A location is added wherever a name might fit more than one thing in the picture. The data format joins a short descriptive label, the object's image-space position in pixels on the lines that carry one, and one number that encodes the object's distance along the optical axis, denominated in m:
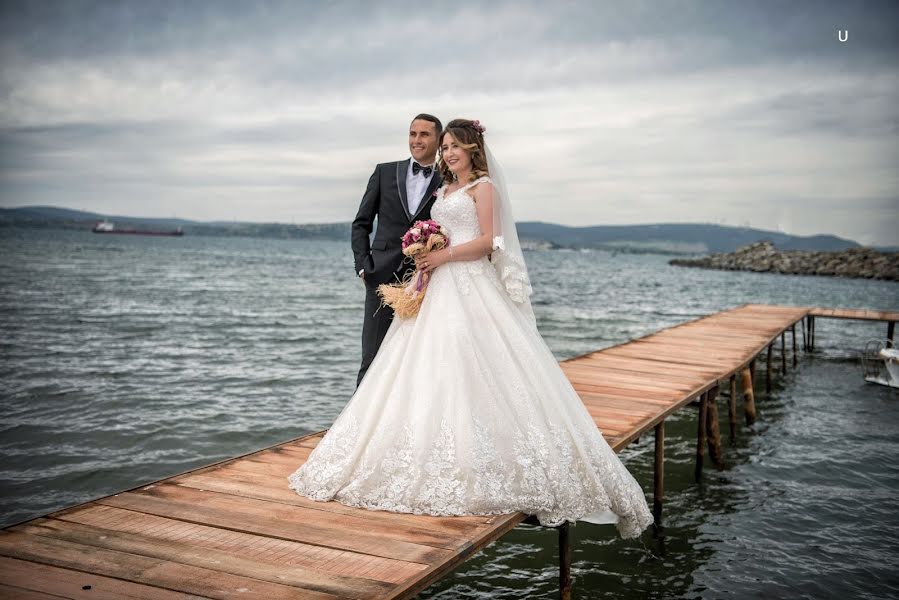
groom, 5.09
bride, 3.86
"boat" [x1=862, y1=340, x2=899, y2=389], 13.96
